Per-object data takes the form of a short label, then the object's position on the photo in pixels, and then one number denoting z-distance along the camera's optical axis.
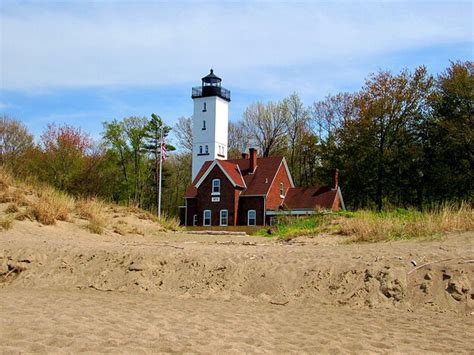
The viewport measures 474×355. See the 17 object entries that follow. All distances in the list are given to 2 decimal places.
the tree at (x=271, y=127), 62.19
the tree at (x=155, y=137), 65.00
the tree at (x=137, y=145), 64.38
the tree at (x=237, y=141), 66.31
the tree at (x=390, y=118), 48.22
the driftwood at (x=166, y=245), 13.41
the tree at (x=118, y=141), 64.12
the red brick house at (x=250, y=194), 47.75
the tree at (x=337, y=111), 53.69
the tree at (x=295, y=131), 61.31
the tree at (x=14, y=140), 49.59
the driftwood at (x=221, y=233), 23.44
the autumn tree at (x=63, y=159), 53.06
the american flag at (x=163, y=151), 40.81
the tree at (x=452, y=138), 42.84
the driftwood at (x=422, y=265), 9.40
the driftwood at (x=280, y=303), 9.20
